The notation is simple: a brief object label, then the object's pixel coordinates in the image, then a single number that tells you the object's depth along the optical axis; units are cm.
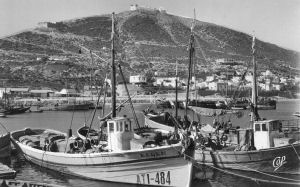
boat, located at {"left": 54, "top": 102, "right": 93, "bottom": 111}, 12375
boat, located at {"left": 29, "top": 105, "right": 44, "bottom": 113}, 11865
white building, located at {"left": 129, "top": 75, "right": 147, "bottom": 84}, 17650
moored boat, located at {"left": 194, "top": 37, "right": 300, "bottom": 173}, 2777
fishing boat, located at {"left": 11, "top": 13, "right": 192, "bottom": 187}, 2431
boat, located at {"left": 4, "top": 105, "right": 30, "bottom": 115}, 10351
